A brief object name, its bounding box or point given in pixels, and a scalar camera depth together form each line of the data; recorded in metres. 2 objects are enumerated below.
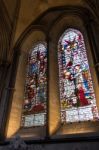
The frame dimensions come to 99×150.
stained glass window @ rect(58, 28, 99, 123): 5.02
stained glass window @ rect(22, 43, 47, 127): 5.66
